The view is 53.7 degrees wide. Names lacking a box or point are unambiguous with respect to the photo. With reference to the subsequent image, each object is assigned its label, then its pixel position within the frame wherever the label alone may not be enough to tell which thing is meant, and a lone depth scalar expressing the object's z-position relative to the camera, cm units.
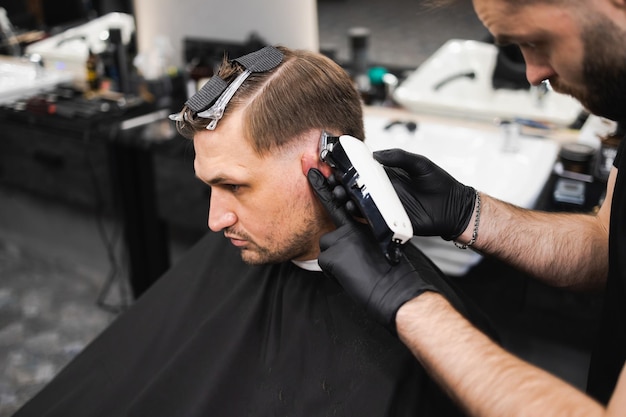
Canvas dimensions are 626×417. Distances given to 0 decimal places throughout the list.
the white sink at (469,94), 238
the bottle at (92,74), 310
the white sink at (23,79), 301
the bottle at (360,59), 265
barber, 94
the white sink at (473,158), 184
